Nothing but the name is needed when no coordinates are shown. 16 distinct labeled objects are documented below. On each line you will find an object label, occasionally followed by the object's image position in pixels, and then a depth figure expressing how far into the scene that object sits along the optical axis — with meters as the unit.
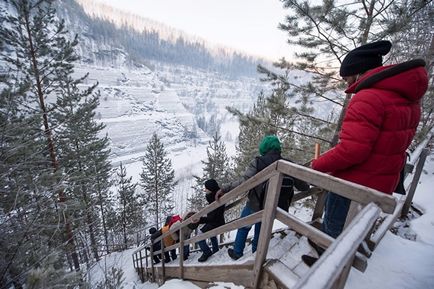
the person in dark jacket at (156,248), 6.20
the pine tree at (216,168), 19.52
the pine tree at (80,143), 10.03
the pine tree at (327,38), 4.90
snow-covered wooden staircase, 0.87
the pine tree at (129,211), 16.92
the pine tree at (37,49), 7.58
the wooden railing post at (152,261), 5.65
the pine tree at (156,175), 20.23
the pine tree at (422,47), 5.69
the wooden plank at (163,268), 4.88
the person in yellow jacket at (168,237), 5.55
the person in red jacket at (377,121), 1.60
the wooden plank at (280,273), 2.09
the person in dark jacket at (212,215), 3.82
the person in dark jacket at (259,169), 2.86
